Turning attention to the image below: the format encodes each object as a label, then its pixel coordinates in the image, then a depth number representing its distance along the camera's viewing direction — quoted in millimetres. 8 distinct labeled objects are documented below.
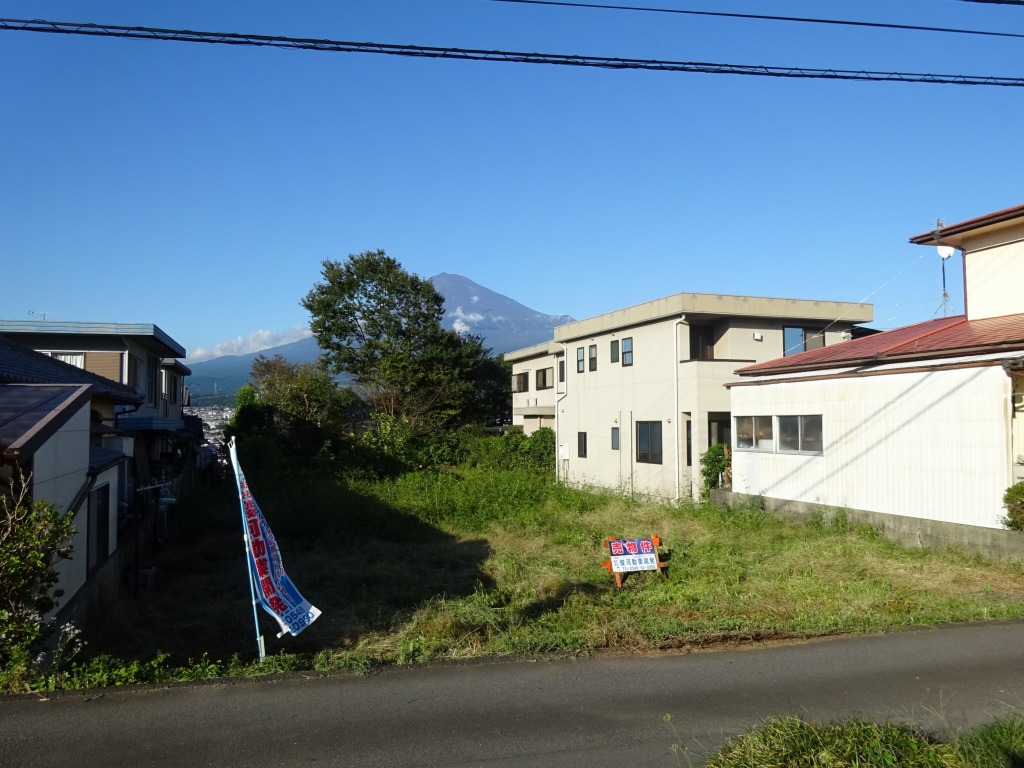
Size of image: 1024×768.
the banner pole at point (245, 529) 5617
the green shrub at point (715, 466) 16656
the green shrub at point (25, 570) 4391
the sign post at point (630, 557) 9633
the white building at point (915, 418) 10078
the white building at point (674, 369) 17516
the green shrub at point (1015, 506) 9406
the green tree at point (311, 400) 27266
